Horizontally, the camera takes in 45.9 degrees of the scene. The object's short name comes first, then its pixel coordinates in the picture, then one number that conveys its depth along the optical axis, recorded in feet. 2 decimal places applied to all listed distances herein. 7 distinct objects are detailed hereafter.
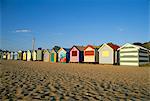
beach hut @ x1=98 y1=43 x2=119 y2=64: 107.04
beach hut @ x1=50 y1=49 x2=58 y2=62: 157.28
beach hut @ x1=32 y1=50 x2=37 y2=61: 198.39
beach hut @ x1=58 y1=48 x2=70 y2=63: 143.60
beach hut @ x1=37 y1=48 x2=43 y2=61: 186.98
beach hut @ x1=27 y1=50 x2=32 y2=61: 213.25
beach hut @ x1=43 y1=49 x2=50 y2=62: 170.58
